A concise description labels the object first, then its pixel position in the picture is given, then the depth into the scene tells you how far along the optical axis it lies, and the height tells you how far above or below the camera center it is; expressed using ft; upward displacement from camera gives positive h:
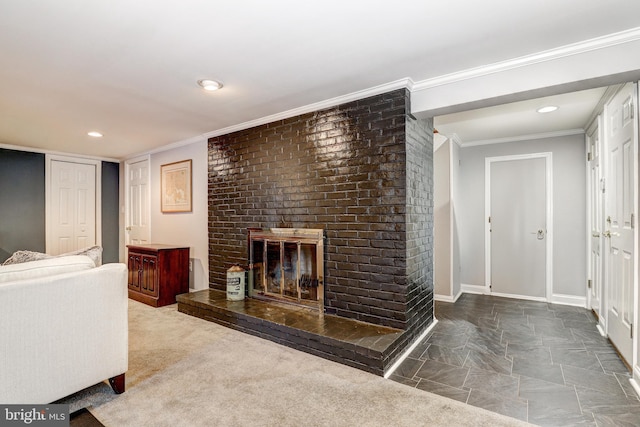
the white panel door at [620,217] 7.38 -0.17
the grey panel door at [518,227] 13.78 -0.72
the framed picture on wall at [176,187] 14.76 +1.27
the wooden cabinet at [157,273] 13.14 -2.52
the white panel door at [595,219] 10.35 -0.31
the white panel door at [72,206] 16.80 +0.44
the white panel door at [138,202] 17.10 +0.62
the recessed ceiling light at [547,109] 10.42 +3.35
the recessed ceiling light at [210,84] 8.43 +3.44
